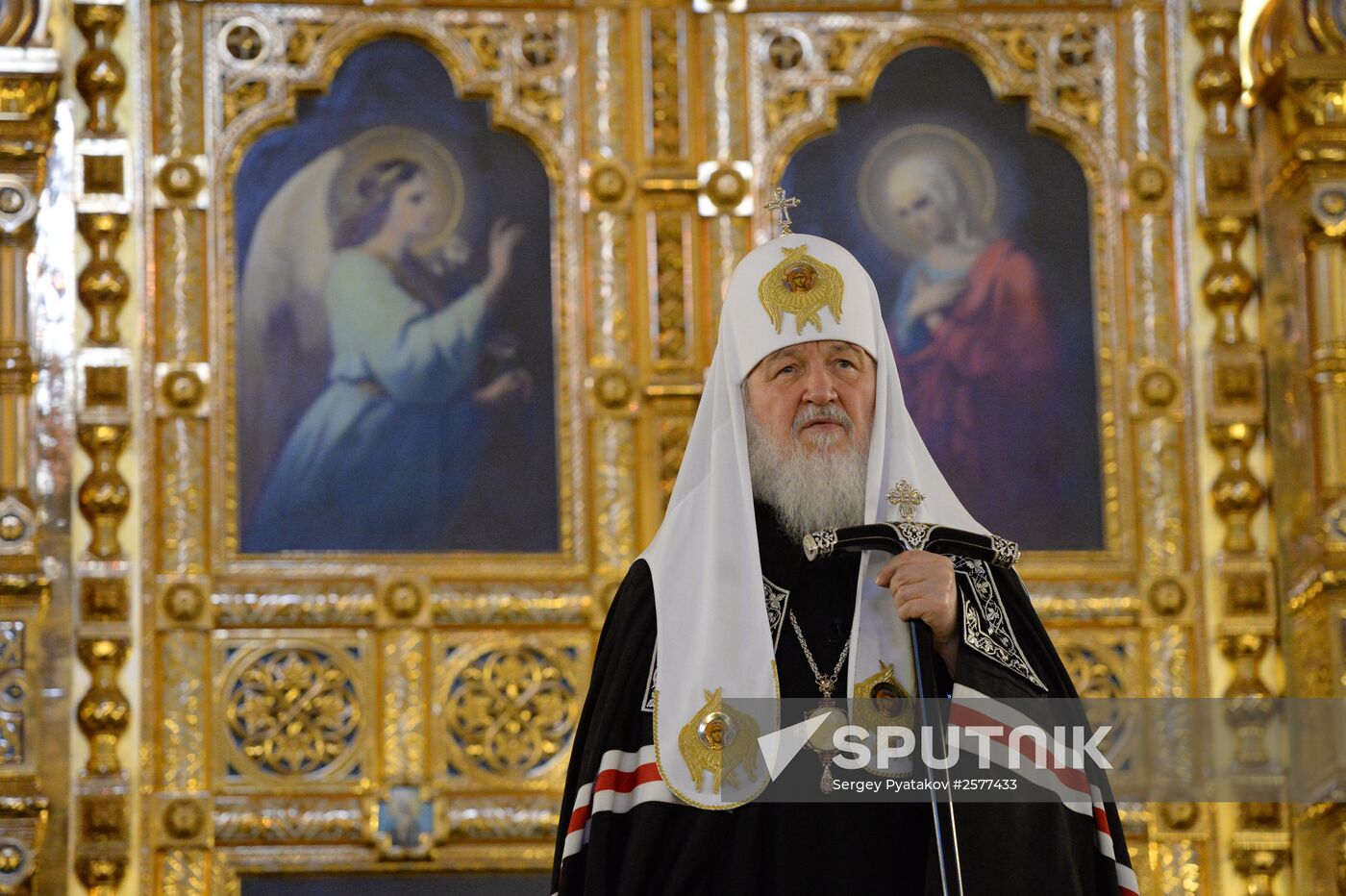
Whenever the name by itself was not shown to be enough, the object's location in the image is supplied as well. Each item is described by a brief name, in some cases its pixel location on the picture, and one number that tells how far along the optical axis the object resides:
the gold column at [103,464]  14.85
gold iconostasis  15.12
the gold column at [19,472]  14.52
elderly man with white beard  9.48
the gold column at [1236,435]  15.30
